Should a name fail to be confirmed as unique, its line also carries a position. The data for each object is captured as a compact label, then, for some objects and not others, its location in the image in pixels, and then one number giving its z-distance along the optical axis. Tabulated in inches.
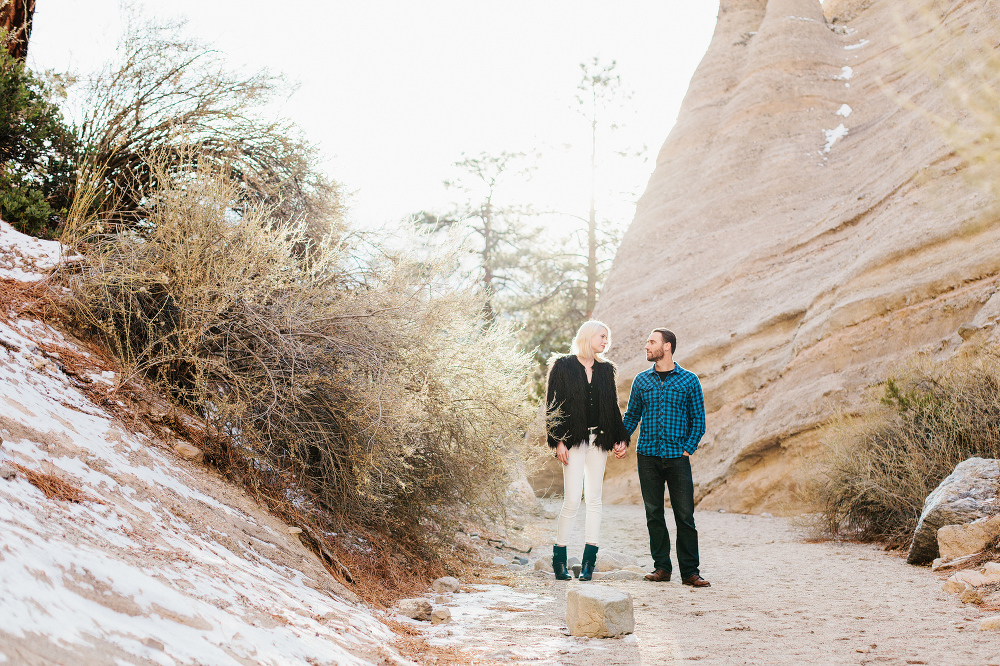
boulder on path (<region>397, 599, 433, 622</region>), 169.2
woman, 227.3
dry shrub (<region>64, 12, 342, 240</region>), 262.8
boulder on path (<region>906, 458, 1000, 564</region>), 210.1
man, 223.1
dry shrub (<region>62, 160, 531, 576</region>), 179.5
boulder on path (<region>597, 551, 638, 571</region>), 245.9
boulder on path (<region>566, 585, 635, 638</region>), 157.8
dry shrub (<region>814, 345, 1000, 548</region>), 254.8
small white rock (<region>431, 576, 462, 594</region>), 204.1
